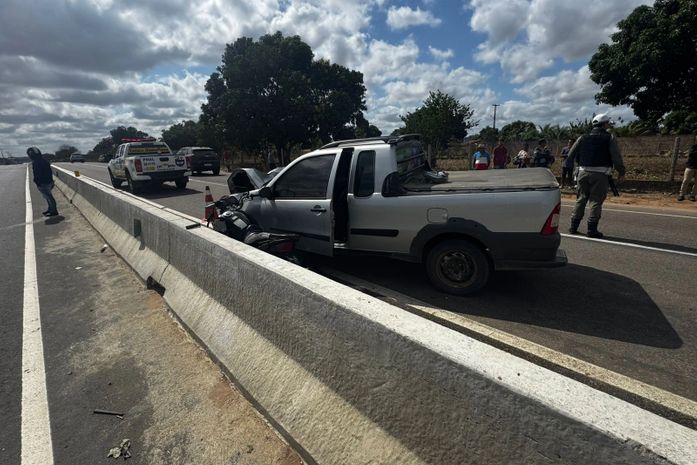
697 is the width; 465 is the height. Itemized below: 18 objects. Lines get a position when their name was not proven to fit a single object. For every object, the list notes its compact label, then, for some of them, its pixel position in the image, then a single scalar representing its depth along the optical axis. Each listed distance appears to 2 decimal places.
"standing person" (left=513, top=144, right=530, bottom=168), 17.48
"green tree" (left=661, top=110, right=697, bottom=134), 25.62
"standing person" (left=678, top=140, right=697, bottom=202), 10.66
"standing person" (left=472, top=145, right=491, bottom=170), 11.43
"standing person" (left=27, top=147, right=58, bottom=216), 10.69
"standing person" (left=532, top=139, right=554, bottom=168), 14.61
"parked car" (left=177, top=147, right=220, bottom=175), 24.05
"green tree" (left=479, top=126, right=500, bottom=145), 61.52
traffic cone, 5.68
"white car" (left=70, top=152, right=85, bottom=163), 73.06
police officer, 6.39
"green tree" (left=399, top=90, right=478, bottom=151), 30.73
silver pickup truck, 3.92
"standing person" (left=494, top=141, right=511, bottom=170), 14.71
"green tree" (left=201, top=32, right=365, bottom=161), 28.58
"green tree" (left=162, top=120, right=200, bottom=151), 74.60
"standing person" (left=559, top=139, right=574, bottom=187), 13.96
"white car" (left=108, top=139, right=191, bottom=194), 14.67
